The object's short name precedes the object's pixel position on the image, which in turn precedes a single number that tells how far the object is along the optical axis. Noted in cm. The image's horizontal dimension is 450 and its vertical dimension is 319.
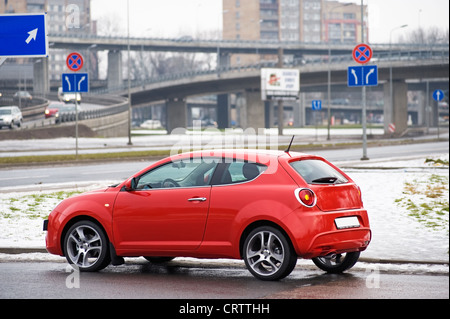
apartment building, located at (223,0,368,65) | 18912
